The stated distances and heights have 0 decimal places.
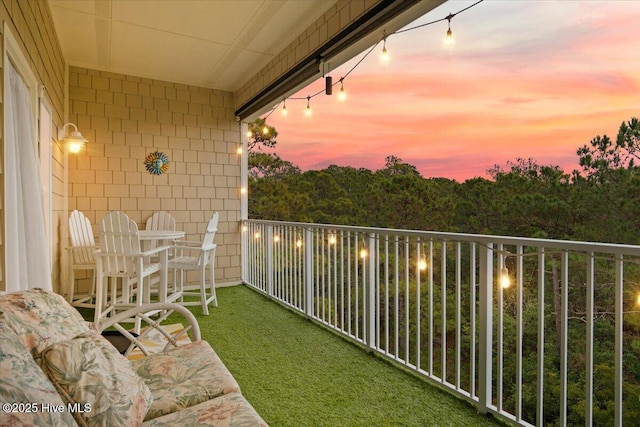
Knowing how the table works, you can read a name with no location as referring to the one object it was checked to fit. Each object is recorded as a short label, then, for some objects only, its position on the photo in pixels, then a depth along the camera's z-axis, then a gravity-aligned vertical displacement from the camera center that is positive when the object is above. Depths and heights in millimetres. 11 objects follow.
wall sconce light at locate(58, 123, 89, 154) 4242 +761
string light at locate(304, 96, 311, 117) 3980 +1014
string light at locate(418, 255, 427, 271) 2554 -464
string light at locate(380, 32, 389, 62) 2924 +1157
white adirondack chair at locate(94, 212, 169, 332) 3461 -485
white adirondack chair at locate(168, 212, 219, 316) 4133 -702
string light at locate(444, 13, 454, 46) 2548 +1154
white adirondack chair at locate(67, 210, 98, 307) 4344 -576
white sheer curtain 1987 +39
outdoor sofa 826 -513
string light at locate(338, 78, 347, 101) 3416 +976
